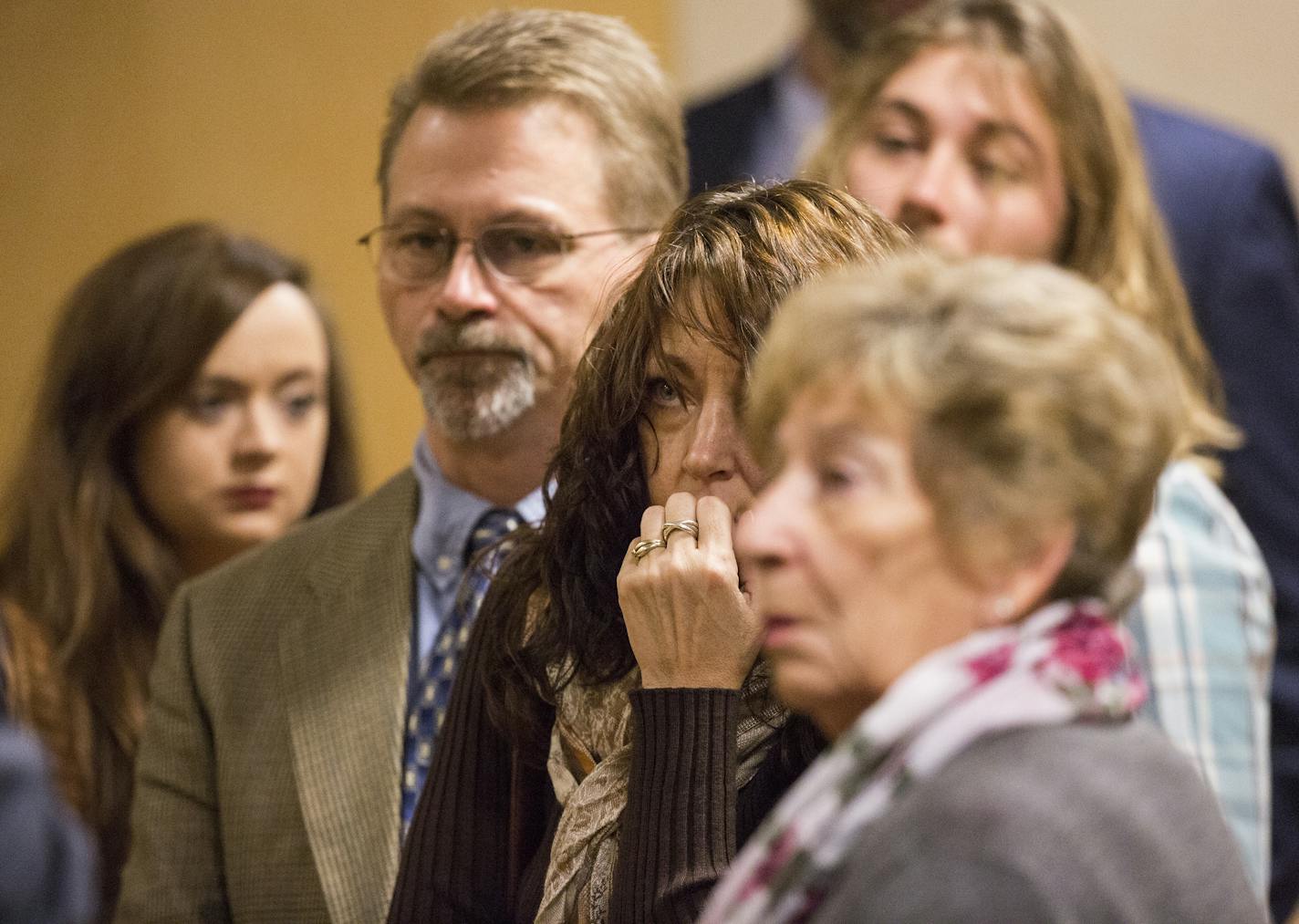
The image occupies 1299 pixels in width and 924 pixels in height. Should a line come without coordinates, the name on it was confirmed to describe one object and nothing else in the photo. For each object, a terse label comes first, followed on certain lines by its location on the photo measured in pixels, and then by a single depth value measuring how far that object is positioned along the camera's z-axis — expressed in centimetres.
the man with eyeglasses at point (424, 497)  403
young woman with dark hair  438
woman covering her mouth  378
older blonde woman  344
